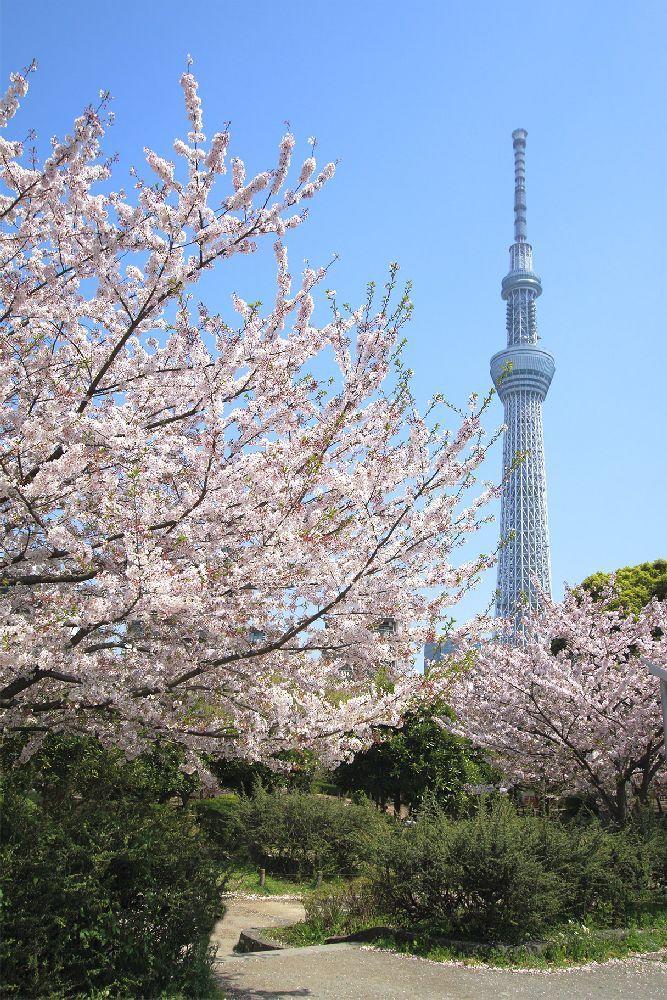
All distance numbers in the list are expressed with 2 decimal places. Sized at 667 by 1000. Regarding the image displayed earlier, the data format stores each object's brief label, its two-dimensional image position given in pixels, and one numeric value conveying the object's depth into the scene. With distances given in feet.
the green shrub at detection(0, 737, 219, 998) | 14.98
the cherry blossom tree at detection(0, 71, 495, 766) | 15.16
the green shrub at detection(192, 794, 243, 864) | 48.34
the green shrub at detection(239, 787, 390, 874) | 46.19
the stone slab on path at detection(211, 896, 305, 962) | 29.73
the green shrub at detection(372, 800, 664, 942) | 25.89
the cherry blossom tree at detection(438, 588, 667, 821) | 38.19
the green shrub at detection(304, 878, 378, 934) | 28.78
